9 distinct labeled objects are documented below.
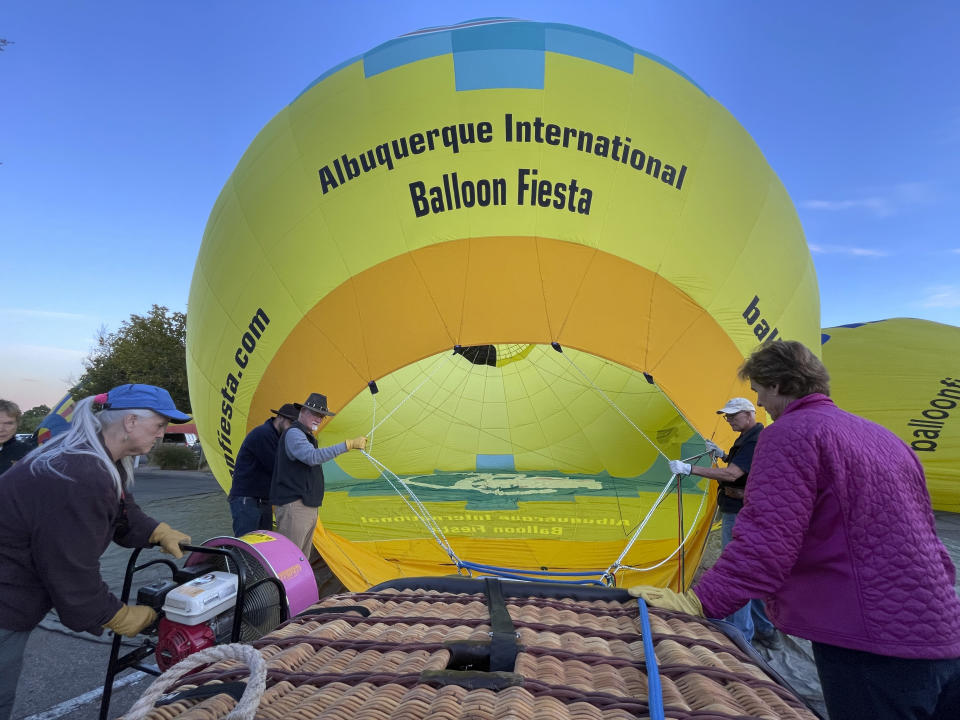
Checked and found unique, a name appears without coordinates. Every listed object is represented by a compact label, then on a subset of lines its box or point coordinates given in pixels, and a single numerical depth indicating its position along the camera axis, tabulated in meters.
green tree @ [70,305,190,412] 21.08
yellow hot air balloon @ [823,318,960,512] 7.52
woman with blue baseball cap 1.61
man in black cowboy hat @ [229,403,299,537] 3.96
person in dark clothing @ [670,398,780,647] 3.22
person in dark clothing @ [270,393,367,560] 3.54
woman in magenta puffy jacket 1.24
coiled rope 0.80
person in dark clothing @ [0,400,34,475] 3.81
